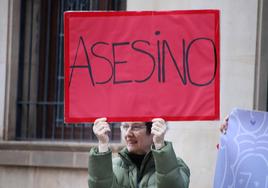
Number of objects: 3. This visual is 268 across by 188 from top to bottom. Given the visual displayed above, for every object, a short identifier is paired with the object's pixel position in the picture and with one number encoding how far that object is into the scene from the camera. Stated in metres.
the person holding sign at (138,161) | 9.12
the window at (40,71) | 18.80
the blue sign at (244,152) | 9.22
